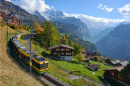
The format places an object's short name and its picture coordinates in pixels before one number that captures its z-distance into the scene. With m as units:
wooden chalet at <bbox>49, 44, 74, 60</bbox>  46.67
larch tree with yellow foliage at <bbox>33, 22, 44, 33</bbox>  86.62
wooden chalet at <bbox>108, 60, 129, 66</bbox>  78.18
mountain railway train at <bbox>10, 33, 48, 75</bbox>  19.23
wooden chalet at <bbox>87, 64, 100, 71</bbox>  44.92
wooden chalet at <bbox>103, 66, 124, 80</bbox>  33.73
